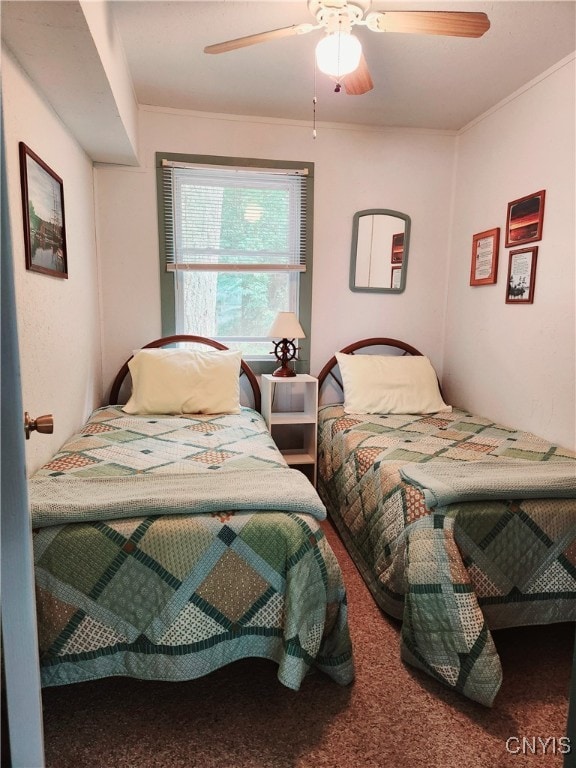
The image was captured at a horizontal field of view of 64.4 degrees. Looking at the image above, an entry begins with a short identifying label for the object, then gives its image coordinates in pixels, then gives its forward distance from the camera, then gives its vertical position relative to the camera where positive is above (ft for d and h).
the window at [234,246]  9.85 +1.45
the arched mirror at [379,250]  10.56 +1.51
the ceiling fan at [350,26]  5.23 +3.38
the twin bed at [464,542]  4.84 -2.68
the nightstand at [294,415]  9.57 -2.19
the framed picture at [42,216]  5.70 +1.27
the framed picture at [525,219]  7.99 +1.79
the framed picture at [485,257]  9.23 +1.25
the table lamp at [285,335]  9.61 -0.45
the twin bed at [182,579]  4.24 -2.54
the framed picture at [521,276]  8.18 +0.78
